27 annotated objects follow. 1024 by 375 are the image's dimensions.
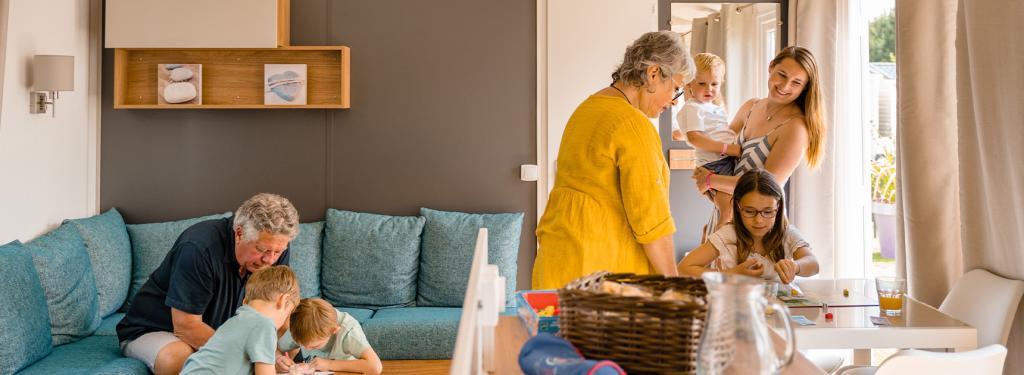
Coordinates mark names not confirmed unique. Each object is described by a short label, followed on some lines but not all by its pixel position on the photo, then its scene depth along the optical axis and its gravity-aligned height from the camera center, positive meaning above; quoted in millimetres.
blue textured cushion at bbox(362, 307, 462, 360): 3902 -663
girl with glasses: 2812 -159
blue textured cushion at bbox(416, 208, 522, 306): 4312 -313
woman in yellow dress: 2316 +32
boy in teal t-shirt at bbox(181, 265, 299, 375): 2570 -443
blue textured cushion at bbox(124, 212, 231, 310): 4225 -275
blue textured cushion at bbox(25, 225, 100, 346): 3457 -388
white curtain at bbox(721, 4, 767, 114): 4508 +716
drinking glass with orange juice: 2467 -290
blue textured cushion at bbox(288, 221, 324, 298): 4285 -333
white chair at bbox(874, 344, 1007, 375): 1908 -380
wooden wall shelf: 4430 +614
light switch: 4566 +102
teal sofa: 3529 -378
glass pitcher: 1104 -181
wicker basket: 1269 -206
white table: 2283 -375
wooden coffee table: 1549 -312
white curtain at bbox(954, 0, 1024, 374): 2652 +179
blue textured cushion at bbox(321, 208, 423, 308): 4305 -364
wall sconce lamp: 3740 +505
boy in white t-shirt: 3627 +301
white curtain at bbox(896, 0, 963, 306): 3217 +159
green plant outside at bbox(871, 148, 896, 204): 5617 +91
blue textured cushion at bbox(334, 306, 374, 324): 4031 -584
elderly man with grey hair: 2881 -312
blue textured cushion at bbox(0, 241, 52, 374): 2994 -440
